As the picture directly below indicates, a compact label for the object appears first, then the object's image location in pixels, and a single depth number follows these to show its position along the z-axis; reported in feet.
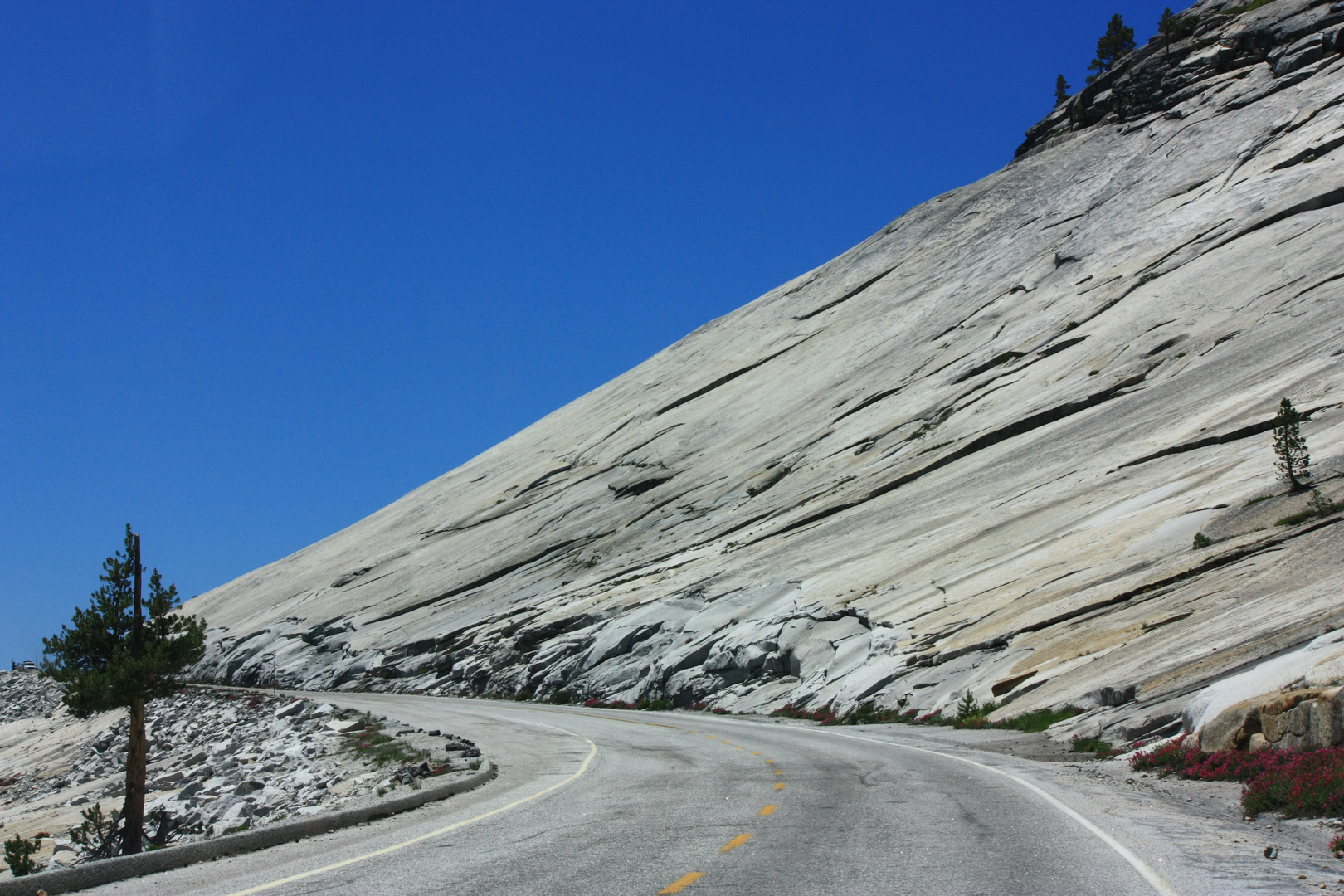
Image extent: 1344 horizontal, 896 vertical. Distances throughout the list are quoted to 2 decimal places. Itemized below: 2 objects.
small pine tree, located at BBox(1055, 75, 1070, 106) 297.74
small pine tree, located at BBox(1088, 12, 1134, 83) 267.39
